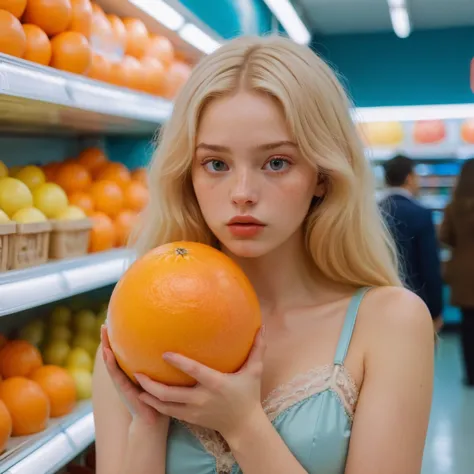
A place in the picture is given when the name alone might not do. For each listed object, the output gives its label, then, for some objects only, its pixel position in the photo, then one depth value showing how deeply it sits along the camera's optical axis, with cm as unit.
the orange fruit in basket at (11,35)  191
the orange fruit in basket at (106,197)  272
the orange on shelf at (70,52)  223
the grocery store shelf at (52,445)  189
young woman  116
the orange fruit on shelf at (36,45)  210
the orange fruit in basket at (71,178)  270
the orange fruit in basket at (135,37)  299
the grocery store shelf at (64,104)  186
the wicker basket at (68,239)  226
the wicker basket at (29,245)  198
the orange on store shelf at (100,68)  249
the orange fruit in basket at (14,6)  209
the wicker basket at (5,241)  191
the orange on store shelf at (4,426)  188
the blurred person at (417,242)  445
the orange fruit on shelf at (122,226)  273
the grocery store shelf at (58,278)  184
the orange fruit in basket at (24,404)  203
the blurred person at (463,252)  536
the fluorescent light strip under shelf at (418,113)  866
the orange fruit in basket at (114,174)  294
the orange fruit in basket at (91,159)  301
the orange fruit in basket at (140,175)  314
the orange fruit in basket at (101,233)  254
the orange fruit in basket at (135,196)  289
